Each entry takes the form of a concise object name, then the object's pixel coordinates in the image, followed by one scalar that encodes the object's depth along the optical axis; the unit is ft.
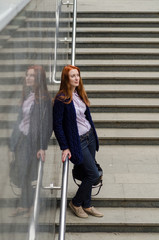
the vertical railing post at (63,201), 12.16
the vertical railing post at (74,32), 19.76
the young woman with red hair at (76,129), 14.07
